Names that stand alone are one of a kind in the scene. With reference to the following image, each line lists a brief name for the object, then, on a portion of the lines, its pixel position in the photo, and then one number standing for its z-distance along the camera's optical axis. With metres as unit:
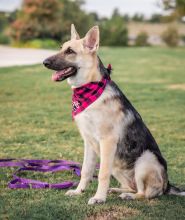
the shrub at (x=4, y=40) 54.72
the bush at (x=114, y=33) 60.34
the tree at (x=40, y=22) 51.06
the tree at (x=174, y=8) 44.07
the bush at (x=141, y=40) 65.81
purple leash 5.90
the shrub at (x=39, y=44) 47.52
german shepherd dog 5.38
